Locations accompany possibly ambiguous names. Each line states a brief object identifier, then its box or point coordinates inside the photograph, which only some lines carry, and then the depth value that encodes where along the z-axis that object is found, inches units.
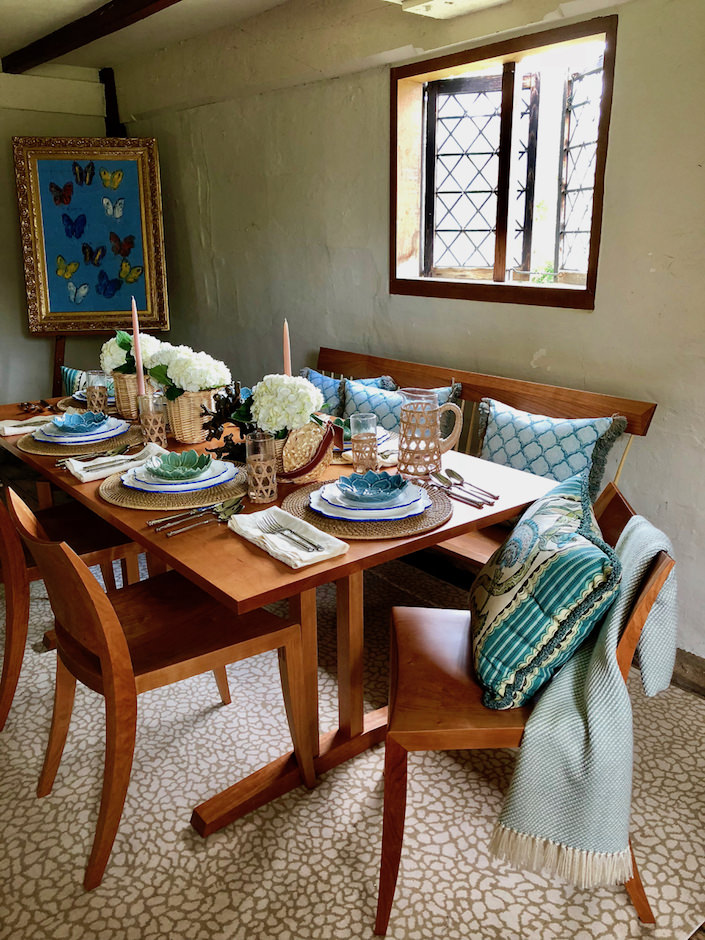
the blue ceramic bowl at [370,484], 74.7
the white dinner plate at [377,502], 73.0
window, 116.3
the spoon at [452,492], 77.4
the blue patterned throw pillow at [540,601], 56.5
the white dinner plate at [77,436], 99.3
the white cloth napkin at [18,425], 107.2
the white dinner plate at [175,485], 79.6
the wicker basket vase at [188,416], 96.5
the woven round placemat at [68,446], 96.4
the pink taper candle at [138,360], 101.2
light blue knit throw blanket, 55.6
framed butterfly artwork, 177.6
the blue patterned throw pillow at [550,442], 98.5
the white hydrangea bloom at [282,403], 77.9
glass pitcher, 82.0
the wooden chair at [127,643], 64.0
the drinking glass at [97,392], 112.2
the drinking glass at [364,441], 82.8
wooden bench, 98.8
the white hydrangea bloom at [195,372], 92.0
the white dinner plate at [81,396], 121.9
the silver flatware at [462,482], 80.7
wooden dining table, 62.2
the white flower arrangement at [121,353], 108.7
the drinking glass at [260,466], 76.5
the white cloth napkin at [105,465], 86.2
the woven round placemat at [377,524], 69.2
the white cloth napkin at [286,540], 63.9
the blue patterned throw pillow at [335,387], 132.5
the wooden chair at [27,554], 85.7
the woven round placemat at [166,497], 76.9
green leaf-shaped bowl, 81.2
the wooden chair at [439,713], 56.6
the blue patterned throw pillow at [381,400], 120.7
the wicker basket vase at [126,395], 108.7
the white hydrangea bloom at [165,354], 96.1
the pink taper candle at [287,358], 81.3
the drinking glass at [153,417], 96.3
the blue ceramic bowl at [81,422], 100.8
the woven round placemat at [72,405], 118.8
